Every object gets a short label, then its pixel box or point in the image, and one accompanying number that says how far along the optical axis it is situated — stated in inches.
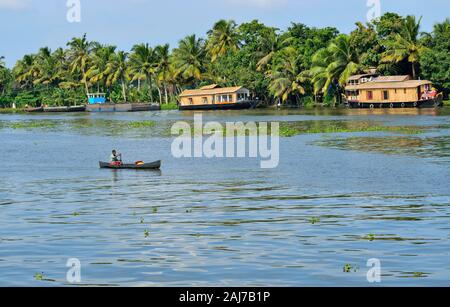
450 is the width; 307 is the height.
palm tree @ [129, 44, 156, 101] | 5157.5
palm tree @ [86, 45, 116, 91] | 5511.8
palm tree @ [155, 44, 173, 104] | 5167.3
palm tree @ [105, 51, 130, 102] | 5433.1
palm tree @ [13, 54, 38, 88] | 6294.3
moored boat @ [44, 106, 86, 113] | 5472.4
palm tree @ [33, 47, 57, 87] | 6122.1
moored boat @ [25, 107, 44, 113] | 5762.8
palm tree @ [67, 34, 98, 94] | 5674.2
